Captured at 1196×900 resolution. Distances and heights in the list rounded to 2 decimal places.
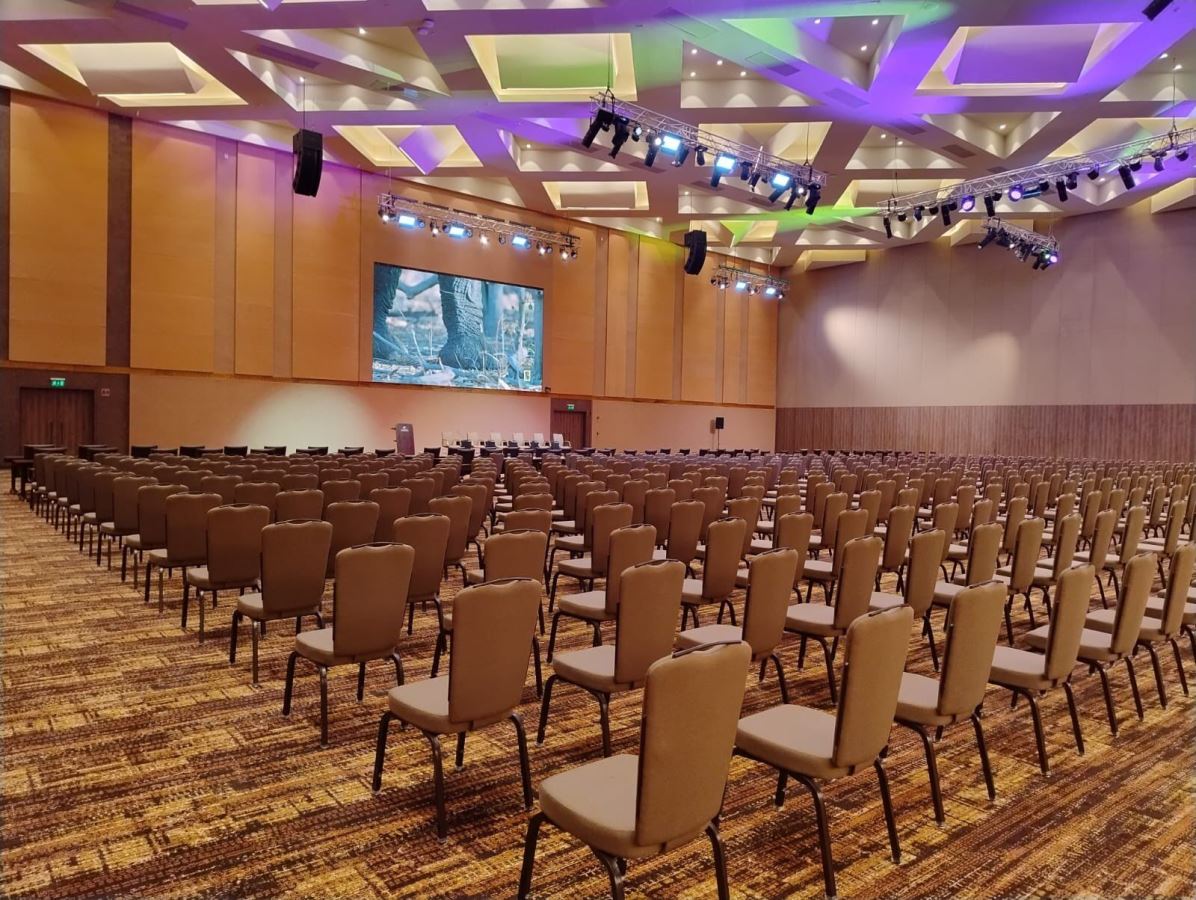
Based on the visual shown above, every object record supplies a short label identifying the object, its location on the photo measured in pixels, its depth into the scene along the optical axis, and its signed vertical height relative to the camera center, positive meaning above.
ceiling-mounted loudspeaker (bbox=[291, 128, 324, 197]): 13.20 +4.35
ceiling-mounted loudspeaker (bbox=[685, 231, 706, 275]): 20.09 +4.51
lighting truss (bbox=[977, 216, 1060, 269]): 17.84 +4.55
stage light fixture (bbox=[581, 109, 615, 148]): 12.05 +4.71
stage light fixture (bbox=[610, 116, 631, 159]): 12.31 +4.68
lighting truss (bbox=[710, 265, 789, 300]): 23.25 +4.49
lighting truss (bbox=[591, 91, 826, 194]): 12.59 +5.04
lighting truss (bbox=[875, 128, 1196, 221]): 12.97 +4.94
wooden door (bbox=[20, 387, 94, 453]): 15.48 -0.13
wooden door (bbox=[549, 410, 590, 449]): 23.03 -0.16
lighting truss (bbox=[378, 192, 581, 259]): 17.58 +4.76
